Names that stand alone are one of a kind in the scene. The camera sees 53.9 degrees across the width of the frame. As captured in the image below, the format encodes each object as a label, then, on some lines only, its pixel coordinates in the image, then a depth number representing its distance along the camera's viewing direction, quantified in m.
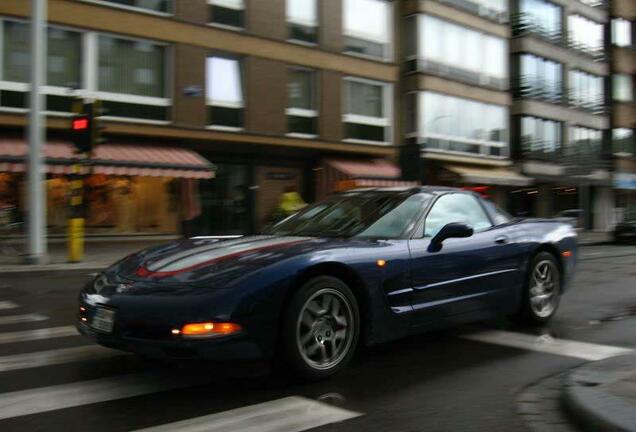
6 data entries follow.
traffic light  12.32
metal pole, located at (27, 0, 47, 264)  12.21
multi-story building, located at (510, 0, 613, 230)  30.00
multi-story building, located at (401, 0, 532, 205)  24.86
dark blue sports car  3.75
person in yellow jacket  15.30
